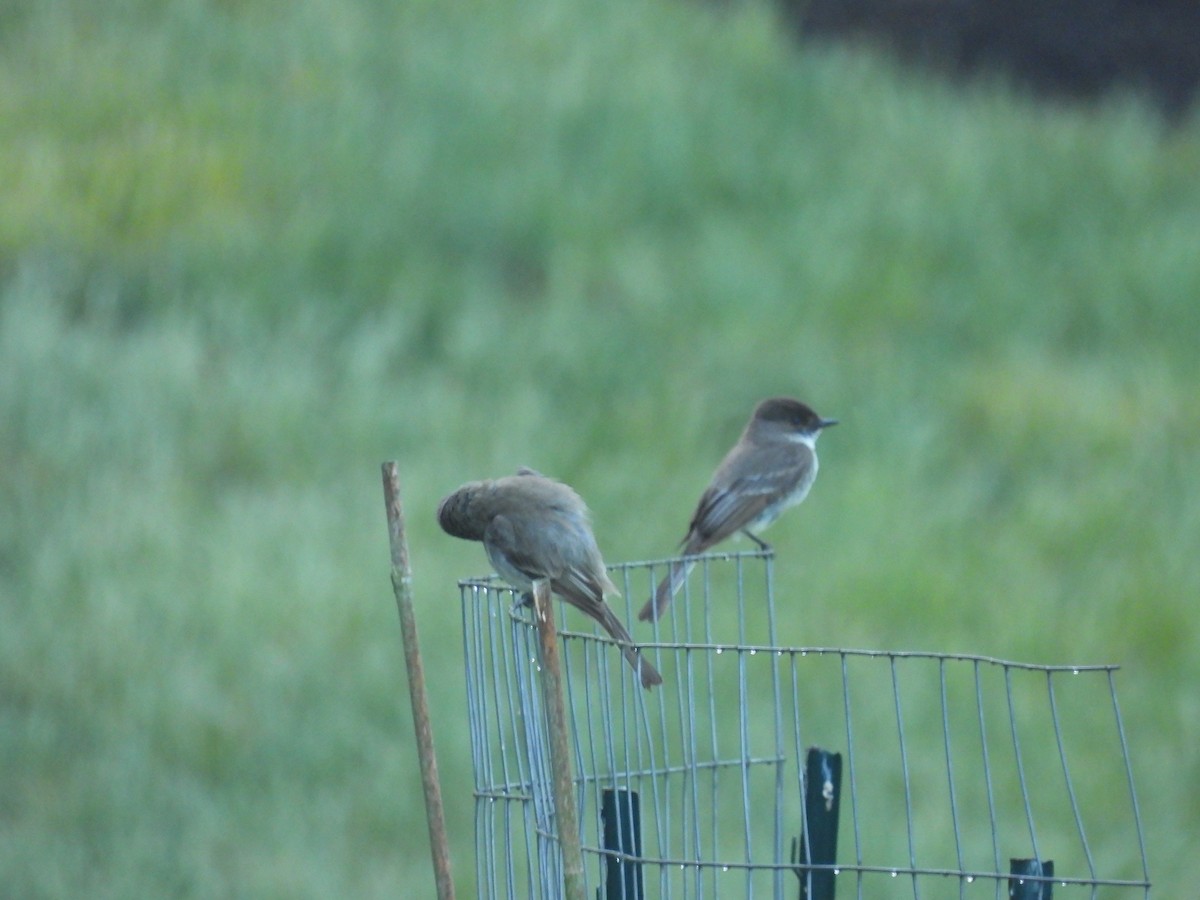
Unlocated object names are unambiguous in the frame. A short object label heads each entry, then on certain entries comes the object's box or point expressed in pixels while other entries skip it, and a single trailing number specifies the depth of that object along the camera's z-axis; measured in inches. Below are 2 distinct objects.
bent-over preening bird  357.4
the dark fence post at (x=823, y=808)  288.5
